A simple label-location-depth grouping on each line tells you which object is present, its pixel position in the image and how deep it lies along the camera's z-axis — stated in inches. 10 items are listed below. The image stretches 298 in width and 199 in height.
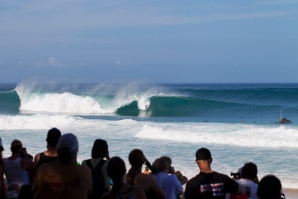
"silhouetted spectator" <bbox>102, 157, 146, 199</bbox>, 245.1
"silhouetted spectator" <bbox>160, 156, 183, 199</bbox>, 330.9
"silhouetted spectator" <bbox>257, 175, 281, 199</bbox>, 214.4
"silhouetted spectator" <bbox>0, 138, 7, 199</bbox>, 260.8
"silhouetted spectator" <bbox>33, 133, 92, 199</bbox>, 245.4
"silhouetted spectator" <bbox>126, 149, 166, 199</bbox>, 279.6
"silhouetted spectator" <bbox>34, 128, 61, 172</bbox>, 304.5
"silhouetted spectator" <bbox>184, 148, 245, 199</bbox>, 279.9
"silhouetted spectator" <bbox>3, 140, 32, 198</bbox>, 337.4
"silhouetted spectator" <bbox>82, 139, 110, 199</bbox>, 302.4
